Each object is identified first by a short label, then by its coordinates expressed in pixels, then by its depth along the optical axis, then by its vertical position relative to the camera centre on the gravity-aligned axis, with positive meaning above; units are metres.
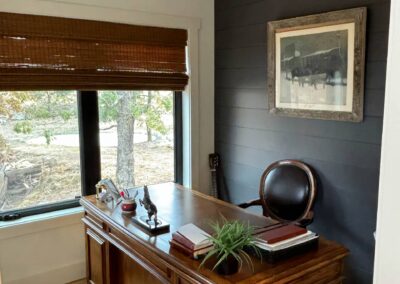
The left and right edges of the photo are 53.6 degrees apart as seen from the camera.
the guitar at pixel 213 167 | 3.60 -0.64
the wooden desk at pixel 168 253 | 1.61 -0.70
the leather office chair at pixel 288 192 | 2.66 -0.67
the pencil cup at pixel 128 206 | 2.33 -0.64
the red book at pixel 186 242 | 1.70 -0.64
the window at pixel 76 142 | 2.84 -0.36
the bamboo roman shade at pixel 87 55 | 2.63 +0.31
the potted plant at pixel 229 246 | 1.53 -0.58
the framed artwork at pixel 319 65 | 2.39 +0.20
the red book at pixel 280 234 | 1.71 -0.61
